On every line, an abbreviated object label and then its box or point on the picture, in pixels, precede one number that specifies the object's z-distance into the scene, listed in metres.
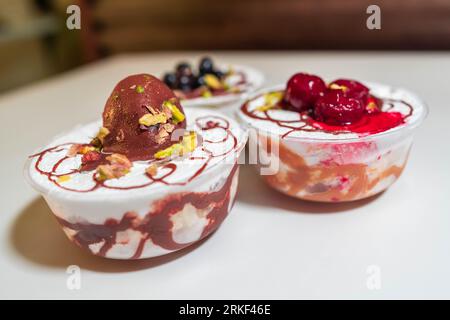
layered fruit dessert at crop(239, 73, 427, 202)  0.27
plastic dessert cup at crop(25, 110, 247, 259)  0.23
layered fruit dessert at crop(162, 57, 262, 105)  0.37
